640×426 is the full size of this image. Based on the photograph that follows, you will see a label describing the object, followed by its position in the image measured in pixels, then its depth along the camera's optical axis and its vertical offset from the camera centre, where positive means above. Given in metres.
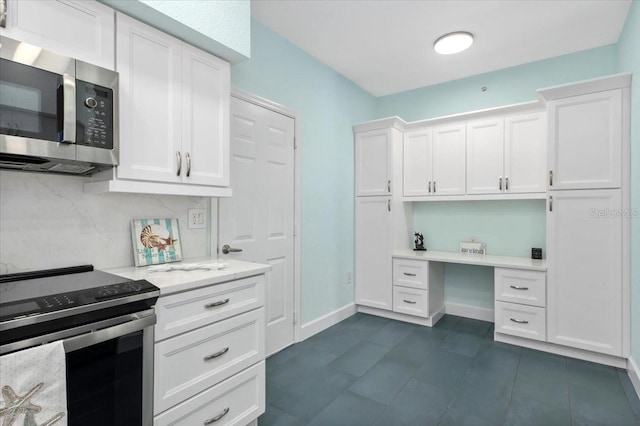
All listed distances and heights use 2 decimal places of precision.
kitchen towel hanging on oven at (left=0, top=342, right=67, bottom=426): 0.91 -0.52
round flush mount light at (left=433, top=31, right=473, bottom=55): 2.84 +1.56
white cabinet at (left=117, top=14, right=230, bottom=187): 1.53 +0.55
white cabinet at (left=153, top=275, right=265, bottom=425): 1.37 -0.69
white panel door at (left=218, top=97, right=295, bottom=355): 2.49 +0.06
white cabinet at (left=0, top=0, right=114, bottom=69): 1.21 +0.77
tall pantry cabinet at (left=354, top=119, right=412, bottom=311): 3.66 +0.03
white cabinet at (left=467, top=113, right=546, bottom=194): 3.11 +0.59
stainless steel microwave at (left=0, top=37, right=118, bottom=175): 1.14 +0.40
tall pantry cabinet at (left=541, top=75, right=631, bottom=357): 2.52 -0.03
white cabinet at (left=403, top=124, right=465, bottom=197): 3.54 +0.59
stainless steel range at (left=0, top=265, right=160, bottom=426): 0.99 -0.40
